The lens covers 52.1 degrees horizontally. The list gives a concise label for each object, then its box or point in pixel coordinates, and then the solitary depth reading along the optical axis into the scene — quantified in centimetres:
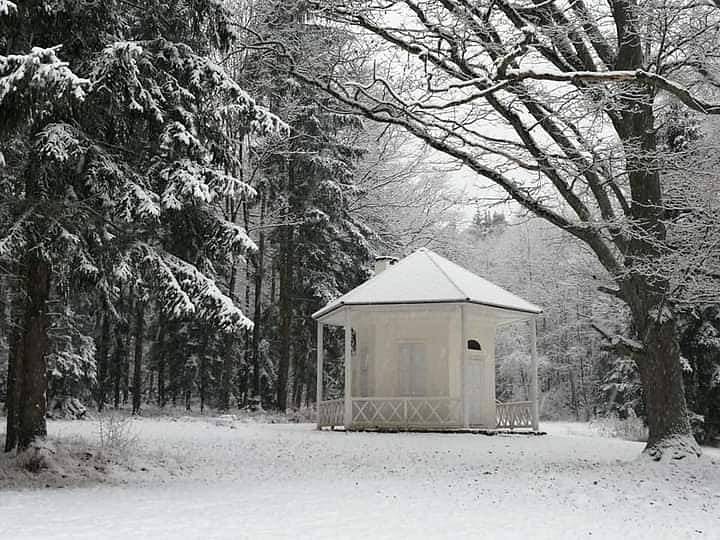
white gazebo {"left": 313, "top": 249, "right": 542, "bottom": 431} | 2064
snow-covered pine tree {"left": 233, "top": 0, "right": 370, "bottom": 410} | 2922
